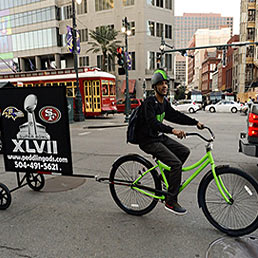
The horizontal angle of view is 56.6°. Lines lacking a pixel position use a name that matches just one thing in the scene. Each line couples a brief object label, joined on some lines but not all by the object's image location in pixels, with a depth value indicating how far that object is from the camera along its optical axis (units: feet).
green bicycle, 9.55
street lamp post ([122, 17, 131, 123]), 58.08
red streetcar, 61.87
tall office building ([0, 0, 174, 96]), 130.00
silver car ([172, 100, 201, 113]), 87.37
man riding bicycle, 10.13
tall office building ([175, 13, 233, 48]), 598.75
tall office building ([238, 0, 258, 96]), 156.76
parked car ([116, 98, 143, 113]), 82.32
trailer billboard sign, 12.13
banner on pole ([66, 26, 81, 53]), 54.70
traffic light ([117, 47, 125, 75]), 49.62
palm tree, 117.91
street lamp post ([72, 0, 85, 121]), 55.28
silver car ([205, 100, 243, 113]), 84.94
